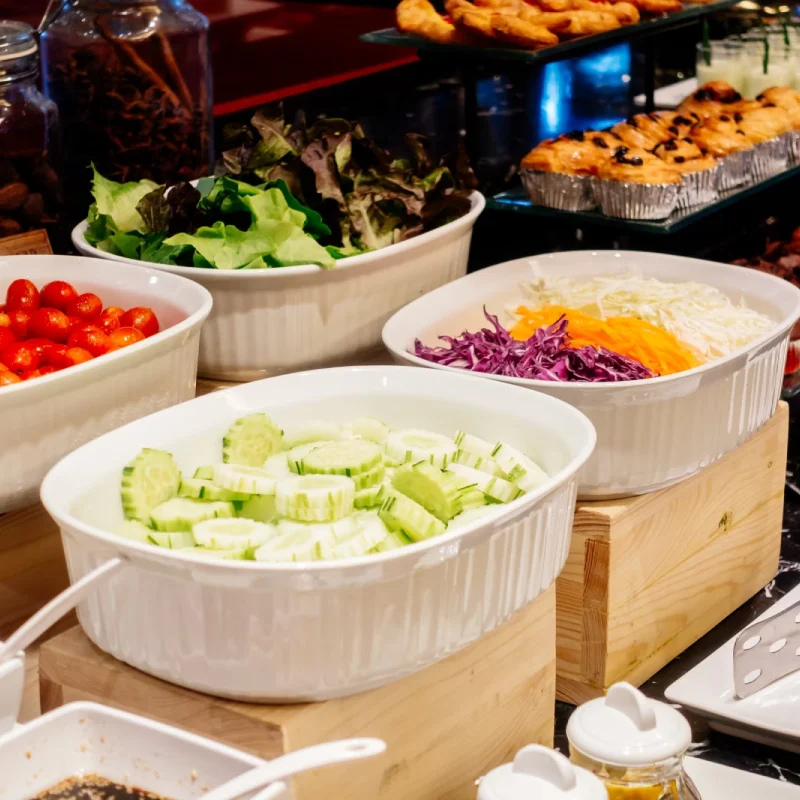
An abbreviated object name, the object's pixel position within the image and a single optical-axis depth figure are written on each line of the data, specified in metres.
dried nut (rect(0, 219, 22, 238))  1.65
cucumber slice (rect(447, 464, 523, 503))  1.40
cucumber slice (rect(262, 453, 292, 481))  1.43
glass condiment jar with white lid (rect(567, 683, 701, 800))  1.31
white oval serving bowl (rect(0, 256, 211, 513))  1.44
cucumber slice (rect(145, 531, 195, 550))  1.36
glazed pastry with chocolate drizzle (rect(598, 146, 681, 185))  1.91
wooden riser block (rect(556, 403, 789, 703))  1.56
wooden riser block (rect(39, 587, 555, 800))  1.33
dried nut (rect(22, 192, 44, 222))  1.66
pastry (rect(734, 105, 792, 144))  2.10
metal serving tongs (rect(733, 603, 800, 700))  1.51
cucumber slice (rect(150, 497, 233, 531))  1.37
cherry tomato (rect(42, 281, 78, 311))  1.59
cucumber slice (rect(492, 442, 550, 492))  1.41
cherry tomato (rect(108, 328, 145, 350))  1.52
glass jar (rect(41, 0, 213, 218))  1.75
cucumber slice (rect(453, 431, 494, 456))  1.45
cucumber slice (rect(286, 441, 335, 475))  1.42
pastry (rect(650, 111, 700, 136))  2.09
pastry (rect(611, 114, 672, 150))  2.02
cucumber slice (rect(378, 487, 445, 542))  1.36
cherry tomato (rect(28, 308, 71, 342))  1.55
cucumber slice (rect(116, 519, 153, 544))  1.36
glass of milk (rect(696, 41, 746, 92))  2.34
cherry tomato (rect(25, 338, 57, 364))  1.51
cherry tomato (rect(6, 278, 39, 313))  1.58
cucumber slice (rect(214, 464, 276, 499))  1.39
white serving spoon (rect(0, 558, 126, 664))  1.31
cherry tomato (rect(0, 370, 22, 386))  1.45
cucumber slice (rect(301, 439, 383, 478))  1.41
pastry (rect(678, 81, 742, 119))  2.19
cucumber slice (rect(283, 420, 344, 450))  1.47
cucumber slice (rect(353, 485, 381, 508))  1.39
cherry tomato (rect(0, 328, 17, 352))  1.52
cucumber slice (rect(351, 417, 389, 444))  1.48
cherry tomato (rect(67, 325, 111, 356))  1.51
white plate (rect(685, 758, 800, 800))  1.43
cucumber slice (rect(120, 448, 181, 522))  1.39
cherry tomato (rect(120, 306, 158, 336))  1.56
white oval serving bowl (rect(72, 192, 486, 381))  1.62
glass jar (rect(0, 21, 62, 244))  1.64
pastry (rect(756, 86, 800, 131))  2.18
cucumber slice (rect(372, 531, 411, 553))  1.34
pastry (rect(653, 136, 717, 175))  1.97
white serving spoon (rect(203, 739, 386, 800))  1.22
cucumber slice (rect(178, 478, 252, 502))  1.40
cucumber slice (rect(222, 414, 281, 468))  1.44
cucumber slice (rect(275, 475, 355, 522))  1.37
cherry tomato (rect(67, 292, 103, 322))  1.58
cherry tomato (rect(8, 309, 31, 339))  1.56
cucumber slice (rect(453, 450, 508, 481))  1.42
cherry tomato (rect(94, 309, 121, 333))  1.55
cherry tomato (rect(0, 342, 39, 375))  1.49
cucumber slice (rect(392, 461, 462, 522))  1.38
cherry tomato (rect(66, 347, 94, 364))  1.49
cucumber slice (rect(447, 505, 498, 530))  1.38
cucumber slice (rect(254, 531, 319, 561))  1.32
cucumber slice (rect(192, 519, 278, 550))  1.35
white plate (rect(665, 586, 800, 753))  1.52
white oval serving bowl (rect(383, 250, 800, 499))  1.54
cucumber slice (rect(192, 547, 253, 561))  1.33
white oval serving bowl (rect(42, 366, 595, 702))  1.30
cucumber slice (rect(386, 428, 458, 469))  1.43
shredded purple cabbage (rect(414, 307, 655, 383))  1.58
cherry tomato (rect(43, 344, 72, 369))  1.49
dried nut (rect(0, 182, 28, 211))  1.64
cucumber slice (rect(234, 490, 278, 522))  1.40
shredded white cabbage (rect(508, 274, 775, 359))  1.66
